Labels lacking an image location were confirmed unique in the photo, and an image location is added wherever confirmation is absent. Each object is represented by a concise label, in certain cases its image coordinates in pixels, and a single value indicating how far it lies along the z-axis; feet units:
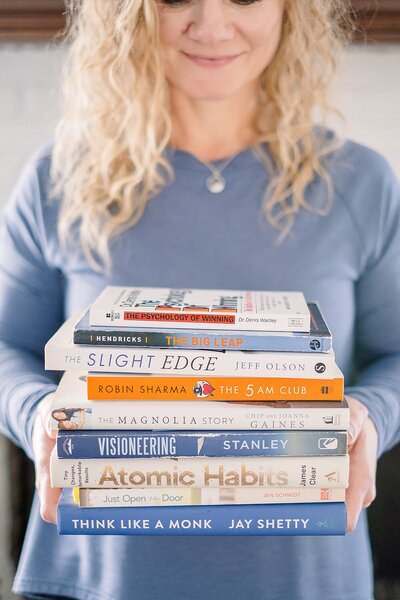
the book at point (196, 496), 2.52
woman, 3.30
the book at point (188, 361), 2.43
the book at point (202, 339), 2.43
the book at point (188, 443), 2.46
